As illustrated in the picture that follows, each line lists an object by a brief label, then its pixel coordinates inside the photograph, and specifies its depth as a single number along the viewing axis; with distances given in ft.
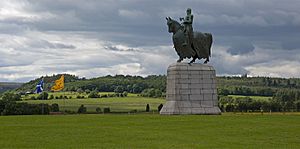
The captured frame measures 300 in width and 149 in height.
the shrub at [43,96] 370.82
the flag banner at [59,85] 287.16
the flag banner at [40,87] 273.64
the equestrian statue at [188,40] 187.83
